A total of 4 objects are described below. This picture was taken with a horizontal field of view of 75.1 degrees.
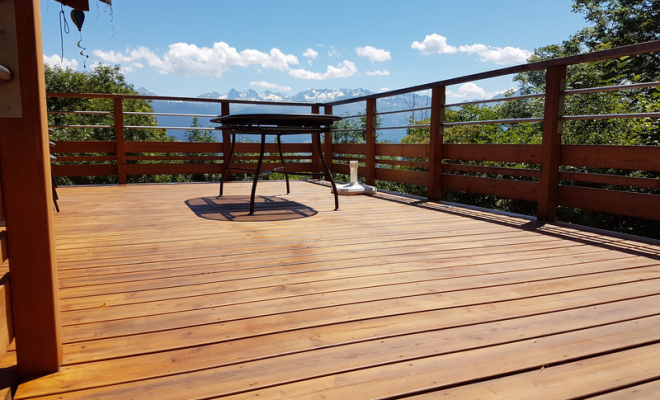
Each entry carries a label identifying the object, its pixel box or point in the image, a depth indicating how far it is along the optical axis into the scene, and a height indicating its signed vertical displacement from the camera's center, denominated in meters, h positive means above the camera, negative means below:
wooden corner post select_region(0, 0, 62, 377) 0.79 -0.06
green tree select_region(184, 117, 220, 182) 8.18 -0.37
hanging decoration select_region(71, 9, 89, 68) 1.73 +0.56
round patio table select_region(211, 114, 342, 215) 2.63 +0.21
